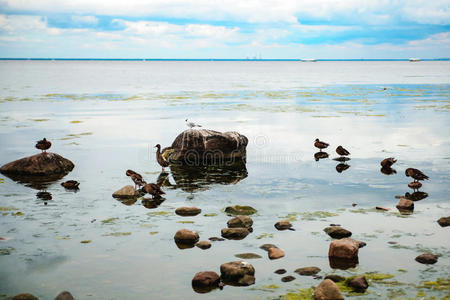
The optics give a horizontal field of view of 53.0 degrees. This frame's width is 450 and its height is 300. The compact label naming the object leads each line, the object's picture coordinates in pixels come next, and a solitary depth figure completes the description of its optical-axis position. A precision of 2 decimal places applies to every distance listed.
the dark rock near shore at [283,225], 10.77
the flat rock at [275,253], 9.15
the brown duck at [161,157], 17.14
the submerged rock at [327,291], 7.41
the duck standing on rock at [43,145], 17.60
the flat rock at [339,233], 10.27
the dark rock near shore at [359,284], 7.88
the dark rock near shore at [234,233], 10.23
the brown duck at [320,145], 20.39
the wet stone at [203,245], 9.72
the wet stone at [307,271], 8.50
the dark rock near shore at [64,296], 7.38
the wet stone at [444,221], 10.81
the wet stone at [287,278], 8.24
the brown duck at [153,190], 13.16
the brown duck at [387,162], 16.61
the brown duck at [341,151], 19.05
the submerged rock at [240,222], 10.80
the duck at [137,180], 13.91
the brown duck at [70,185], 14.29
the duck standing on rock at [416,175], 14.25
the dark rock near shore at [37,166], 16.05
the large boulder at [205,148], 18.52
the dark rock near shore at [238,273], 8.24
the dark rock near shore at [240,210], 11.80
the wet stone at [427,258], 8.88
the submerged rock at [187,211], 11.79
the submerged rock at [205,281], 8.05
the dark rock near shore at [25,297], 7.48
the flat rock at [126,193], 13.35
